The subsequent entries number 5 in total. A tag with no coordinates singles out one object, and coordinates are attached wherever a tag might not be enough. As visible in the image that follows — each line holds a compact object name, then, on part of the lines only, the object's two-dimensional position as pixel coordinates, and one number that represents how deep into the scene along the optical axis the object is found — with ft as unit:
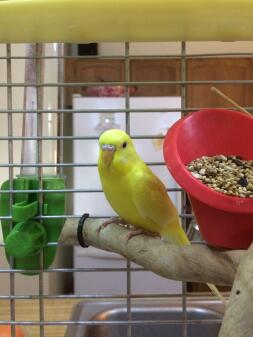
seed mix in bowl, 1.34
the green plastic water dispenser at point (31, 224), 1.73
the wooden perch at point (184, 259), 1.37
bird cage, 1.29
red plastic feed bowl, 1.24
